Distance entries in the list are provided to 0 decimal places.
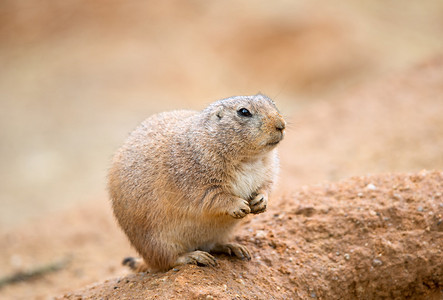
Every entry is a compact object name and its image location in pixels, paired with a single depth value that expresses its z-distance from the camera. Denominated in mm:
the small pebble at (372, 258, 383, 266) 9699
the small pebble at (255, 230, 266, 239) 10172
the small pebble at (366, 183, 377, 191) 10687
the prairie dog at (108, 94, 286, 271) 9000
